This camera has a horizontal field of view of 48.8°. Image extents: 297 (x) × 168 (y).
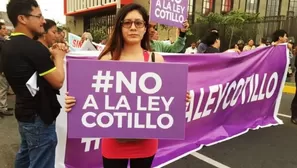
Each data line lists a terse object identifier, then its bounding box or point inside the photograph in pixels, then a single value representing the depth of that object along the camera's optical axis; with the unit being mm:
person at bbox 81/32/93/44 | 7668
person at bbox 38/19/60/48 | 3201
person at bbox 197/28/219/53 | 5736
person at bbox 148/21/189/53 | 4418
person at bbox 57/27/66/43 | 3375
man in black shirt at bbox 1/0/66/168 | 2250
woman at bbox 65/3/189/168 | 2082
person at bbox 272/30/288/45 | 5897
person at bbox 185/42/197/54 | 15730
